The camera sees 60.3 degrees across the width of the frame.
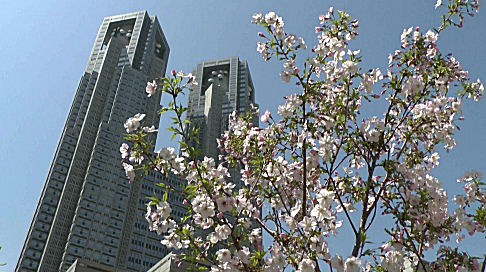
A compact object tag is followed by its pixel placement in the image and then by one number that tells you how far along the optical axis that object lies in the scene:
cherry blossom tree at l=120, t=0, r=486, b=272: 4.53
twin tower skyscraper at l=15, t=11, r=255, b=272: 79.38
